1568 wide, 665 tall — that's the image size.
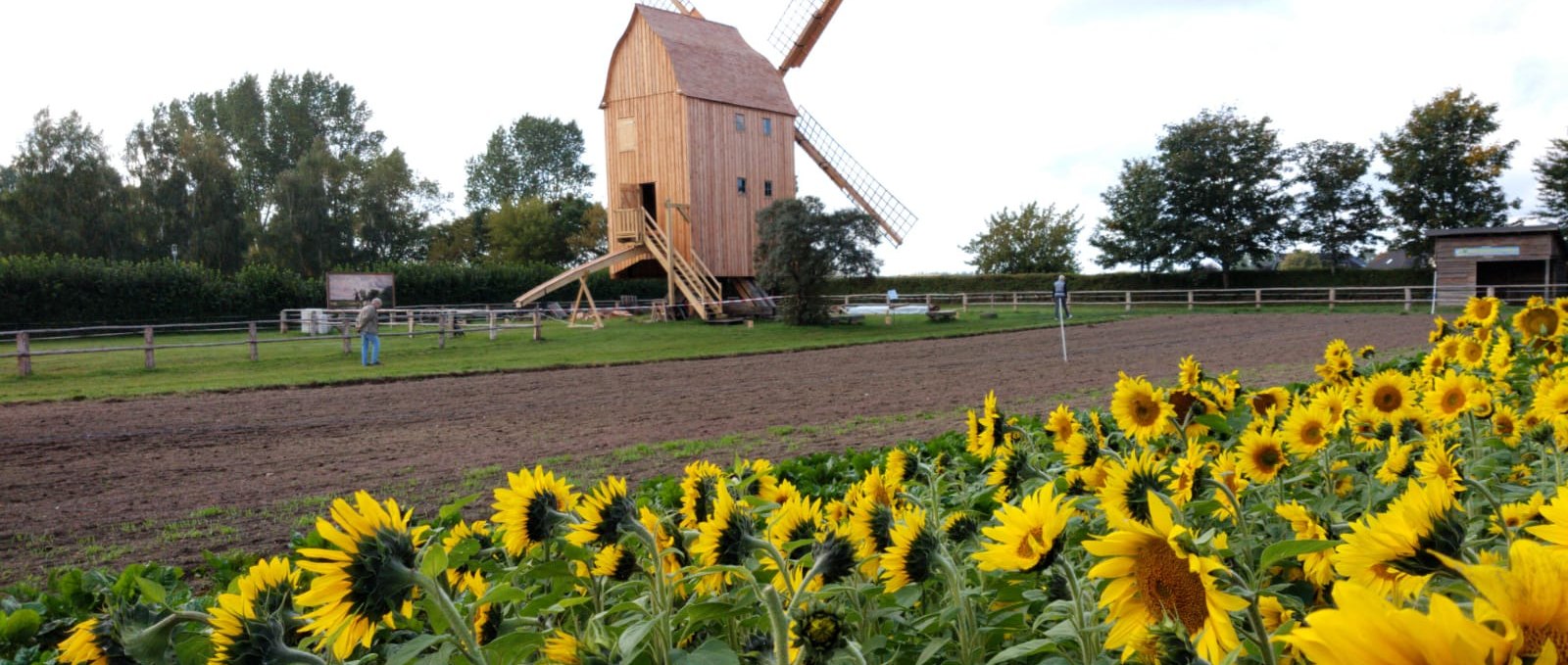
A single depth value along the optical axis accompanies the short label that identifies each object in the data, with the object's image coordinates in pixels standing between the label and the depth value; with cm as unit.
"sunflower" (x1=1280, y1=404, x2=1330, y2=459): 241
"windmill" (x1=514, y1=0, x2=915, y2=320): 2664
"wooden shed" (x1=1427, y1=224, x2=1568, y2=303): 2786
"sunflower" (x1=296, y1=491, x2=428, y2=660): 110
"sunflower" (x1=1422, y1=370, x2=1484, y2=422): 271
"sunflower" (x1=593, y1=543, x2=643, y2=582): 157
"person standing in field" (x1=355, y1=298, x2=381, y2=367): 1680
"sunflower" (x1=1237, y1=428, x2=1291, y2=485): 224
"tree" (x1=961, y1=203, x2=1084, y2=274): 5212
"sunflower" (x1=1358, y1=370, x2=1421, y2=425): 274
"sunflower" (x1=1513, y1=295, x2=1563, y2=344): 407
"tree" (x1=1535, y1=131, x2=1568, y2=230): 3850
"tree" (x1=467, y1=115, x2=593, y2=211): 6391
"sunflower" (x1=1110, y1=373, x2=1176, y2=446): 266
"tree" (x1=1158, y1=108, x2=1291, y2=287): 3950
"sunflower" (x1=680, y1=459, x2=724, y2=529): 189
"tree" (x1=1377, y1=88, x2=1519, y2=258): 3928
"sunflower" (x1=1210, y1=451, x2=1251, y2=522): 169
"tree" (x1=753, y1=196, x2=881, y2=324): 2419
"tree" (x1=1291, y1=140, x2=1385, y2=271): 4025
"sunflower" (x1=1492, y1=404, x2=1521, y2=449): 291
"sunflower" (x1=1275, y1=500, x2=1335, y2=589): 137
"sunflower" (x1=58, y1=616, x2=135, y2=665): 129
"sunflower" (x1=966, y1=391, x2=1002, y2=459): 252
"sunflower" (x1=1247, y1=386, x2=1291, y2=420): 323
